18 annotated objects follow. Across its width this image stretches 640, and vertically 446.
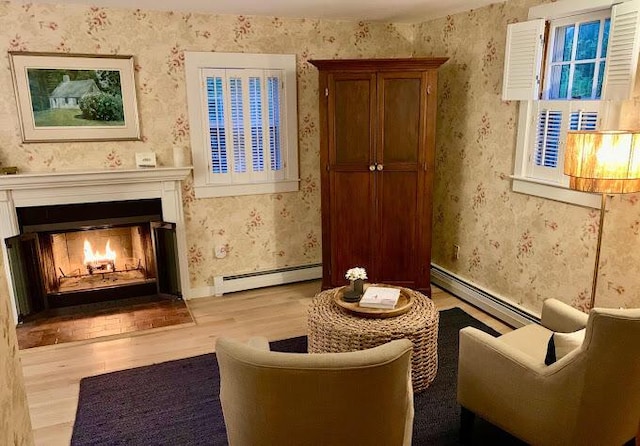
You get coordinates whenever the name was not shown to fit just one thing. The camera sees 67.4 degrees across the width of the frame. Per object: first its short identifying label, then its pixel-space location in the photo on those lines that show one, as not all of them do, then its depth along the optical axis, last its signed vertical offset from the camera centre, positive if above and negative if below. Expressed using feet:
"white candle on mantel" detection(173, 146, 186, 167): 12.49 -0.65
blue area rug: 7.74 -4.85
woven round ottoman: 8.21 -3.50
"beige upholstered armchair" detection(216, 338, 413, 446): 4.78 -2.68
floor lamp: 7.30 -0.58
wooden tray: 8.62 -3.26
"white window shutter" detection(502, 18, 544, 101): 10.11 +1.38
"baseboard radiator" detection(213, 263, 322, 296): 13.93 -4.39
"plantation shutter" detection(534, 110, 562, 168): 10.20 -0.30
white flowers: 9.40 -2.84
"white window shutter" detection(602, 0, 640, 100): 8.11 +1.21
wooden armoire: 11.97 -1.00
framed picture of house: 11.24 +0.85
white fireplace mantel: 11.33 -1.39
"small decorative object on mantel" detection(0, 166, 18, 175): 11.18 -0.84
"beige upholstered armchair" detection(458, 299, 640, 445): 5.44 -3.36
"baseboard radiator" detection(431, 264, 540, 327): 11.36 -4.45
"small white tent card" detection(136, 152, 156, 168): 12.25 -0.70
